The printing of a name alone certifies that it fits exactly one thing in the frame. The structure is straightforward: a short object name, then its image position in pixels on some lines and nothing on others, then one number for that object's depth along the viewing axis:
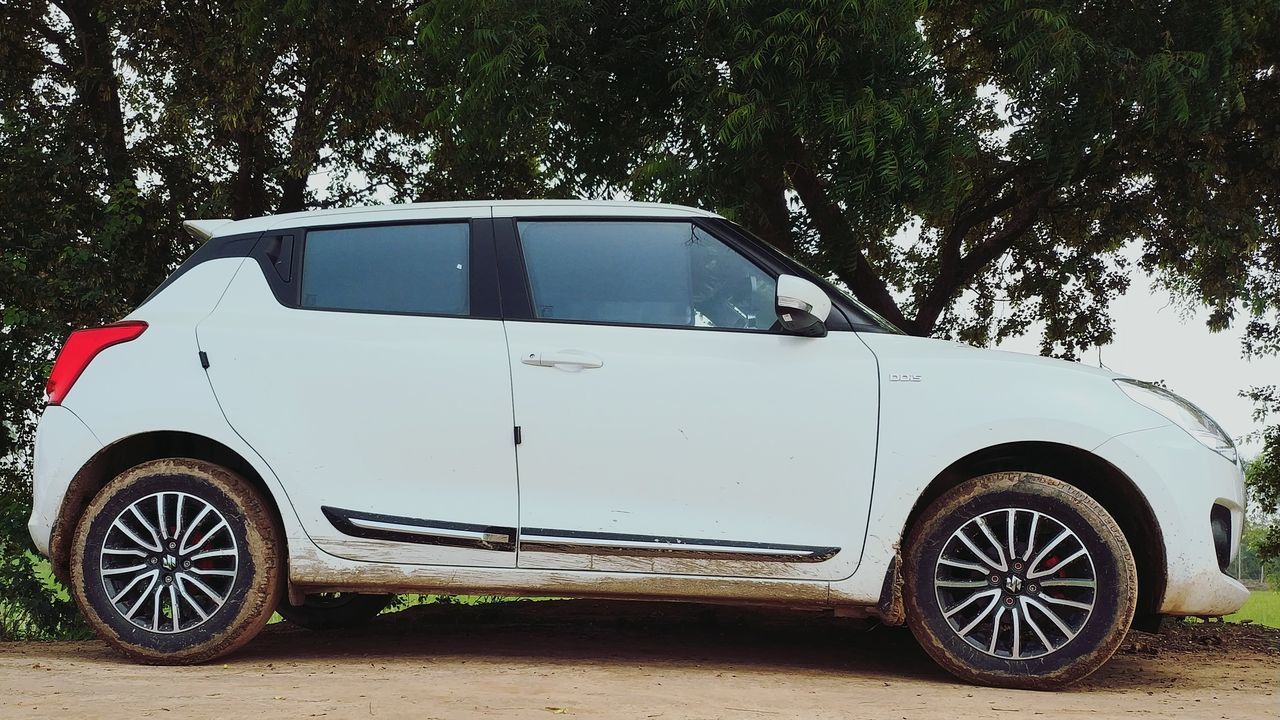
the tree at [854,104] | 7.57
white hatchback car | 4.72
